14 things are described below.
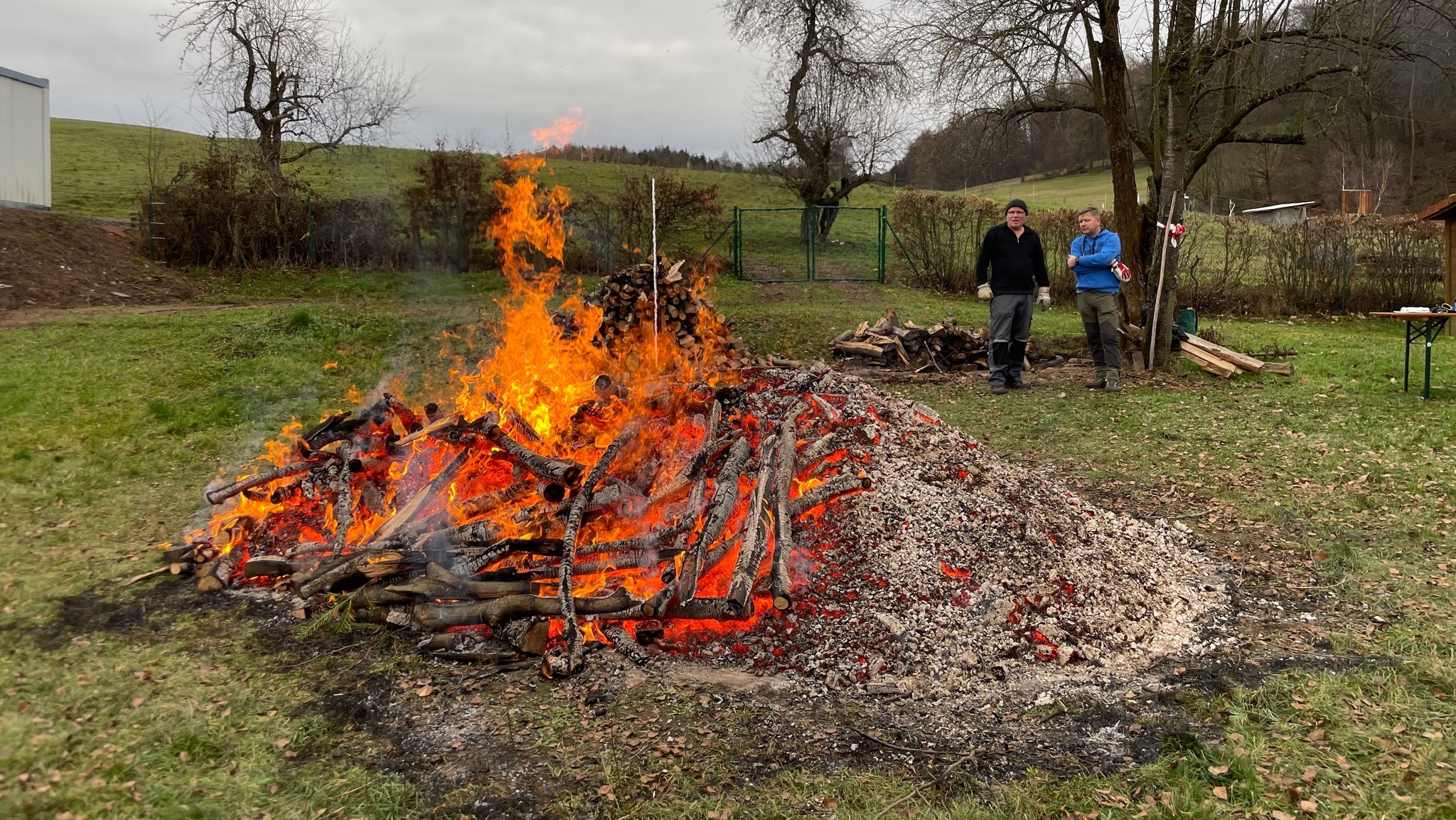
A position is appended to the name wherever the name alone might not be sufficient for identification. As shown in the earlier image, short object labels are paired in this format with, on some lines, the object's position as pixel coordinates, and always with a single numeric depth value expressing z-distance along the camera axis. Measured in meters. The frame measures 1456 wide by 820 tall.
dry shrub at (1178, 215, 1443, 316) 16.84
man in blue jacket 9.95
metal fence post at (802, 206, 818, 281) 19.80
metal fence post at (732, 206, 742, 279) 19.72
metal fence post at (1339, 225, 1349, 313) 17.28
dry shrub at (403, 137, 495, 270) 17.64
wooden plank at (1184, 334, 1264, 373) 11.13
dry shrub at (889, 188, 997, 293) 19.55
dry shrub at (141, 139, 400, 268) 17.41
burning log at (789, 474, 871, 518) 4.81
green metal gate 20.17
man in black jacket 10.11
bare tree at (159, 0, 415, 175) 20.78
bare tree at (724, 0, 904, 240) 25.22
